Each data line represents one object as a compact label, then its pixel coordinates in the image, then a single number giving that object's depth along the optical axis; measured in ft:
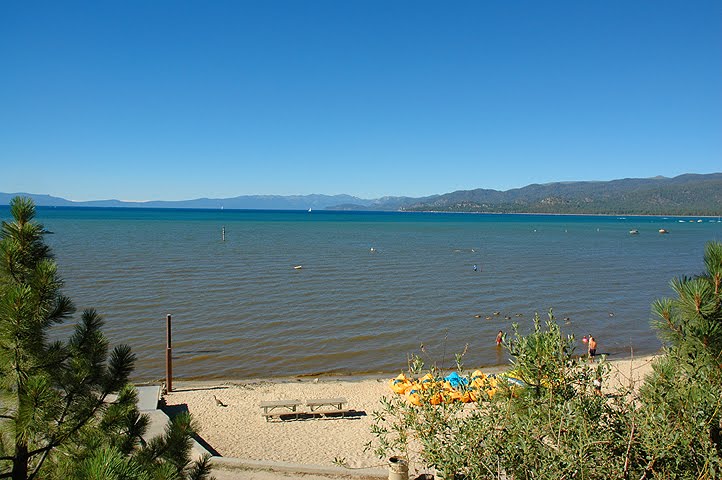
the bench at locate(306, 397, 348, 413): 50.06
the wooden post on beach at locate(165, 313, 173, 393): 54.24
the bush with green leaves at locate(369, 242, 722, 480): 13.48
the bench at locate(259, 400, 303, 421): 49.24
